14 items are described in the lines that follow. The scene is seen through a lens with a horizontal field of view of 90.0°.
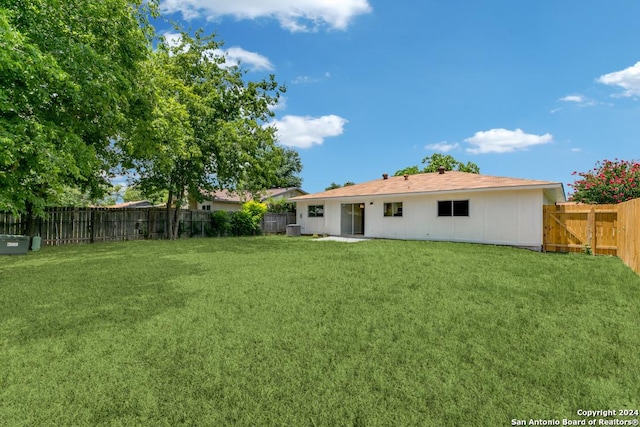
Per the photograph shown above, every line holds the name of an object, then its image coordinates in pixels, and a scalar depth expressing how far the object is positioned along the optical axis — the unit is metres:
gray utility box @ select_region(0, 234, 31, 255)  10.62
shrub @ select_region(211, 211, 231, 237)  20.17
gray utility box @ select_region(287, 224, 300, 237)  20.02
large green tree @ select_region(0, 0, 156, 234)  6.32
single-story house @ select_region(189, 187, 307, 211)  31.14
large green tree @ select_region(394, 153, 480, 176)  36.44
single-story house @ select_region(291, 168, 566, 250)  12.18
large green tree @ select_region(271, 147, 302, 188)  46.56
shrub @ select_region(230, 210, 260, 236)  20.70
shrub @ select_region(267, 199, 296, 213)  23.62
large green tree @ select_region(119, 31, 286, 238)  16.08
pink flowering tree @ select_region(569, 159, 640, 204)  13.55
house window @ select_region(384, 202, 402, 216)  15.95
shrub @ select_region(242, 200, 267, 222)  21.20
